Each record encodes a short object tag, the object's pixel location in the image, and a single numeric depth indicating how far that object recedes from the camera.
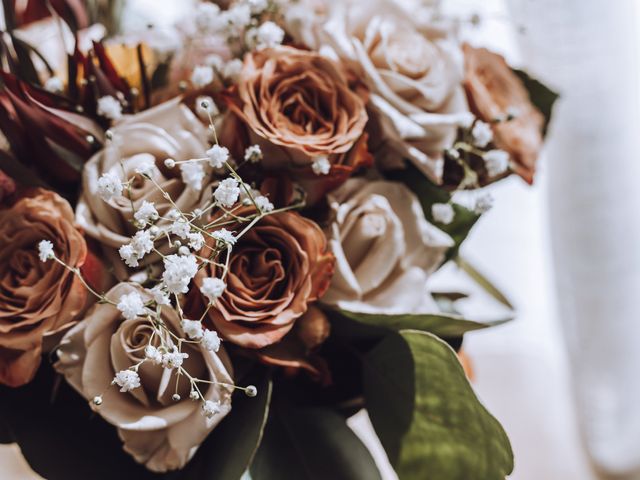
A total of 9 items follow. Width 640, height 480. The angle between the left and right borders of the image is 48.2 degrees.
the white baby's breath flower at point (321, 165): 0.44
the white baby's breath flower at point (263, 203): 0.42
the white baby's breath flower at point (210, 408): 0.38
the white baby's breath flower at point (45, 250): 0.40
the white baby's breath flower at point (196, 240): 0.38
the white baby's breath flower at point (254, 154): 0.43
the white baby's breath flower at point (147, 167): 0.40
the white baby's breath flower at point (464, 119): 0.52
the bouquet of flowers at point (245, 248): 0.43
